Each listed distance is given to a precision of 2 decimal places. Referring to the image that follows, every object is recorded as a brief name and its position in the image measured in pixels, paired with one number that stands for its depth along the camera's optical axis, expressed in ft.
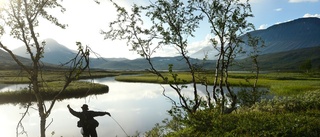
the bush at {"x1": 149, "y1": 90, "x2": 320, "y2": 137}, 27.77
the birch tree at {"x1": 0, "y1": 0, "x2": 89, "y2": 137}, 25.00
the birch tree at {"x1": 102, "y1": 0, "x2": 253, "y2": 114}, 44.23
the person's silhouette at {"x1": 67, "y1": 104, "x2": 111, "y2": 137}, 23.95
